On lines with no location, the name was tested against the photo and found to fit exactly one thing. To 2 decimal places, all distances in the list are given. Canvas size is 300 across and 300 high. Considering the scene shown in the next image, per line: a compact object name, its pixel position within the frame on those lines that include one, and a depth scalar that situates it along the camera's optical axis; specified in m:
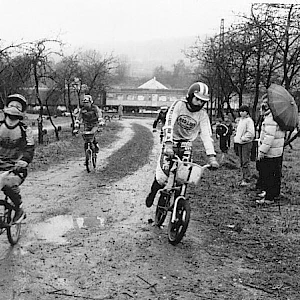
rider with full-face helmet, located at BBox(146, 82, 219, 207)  7.20
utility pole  20.82
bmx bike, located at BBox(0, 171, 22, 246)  6.54
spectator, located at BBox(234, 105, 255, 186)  12.36
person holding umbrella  10.08
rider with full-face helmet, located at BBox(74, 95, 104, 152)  14.73
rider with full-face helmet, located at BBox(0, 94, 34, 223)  6.44
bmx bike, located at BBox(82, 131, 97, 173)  14.92
